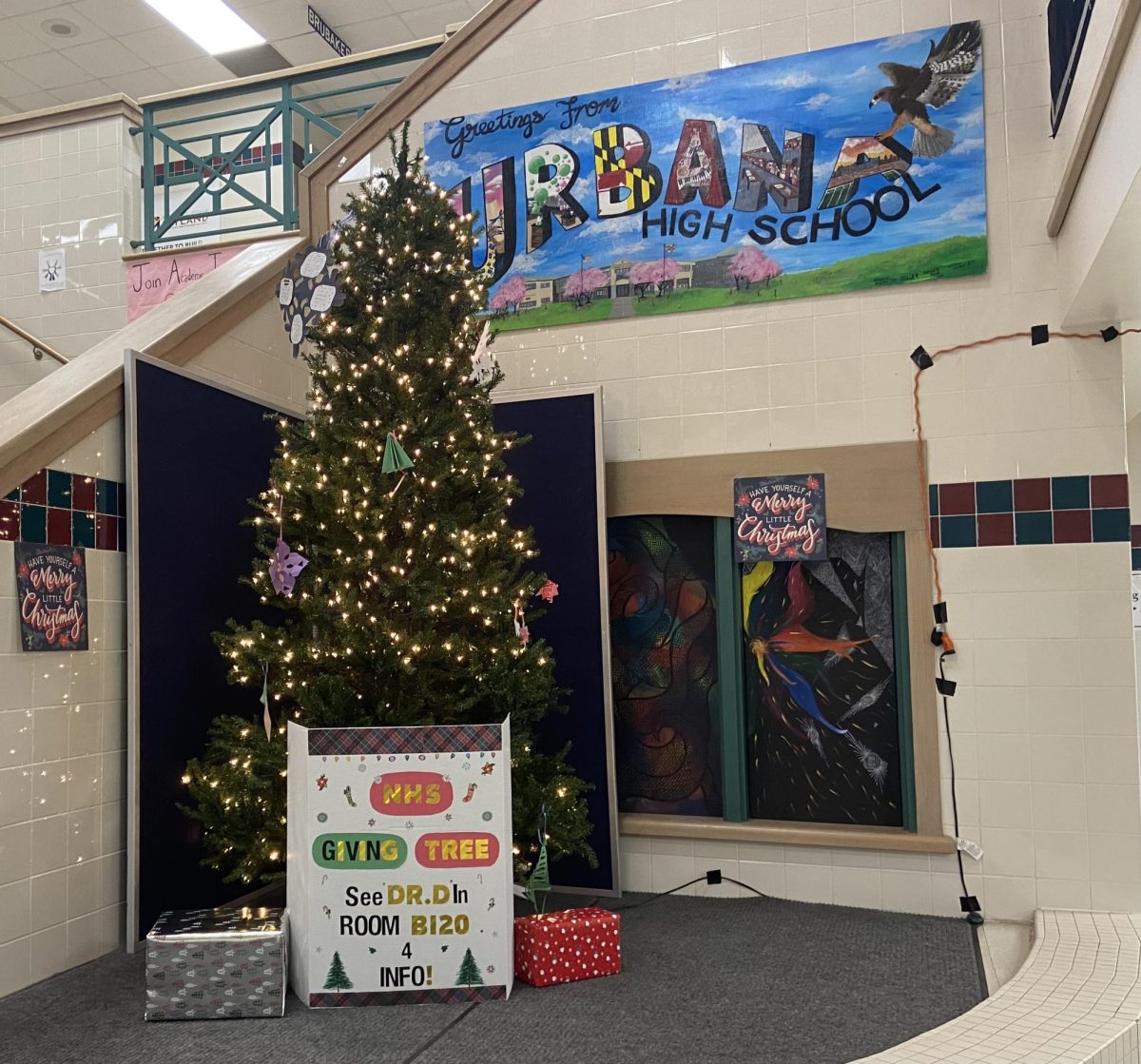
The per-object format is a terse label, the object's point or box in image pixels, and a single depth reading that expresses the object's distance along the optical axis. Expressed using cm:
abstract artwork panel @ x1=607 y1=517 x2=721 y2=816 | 441
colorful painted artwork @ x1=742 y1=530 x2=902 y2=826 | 417
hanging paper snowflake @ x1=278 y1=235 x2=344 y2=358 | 363
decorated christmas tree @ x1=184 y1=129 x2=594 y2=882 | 344
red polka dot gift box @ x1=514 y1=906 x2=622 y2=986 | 321
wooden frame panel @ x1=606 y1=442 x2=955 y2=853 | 401
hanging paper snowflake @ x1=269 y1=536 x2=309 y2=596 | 351
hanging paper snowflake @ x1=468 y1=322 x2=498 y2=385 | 371
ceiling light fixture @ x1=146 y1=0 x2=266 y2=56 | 790
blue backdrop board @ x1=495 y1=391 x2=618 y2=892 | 421
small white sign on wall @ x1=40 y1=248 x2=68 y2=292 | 671
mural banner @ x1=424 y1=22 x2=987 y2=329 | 411
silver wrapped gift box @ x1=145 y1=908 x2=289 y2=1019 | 295
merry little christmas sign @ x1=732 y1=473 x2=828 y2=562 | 418
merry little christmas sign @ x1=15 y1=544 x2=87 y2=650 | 318
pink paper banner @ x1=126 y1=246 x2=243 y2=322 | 616
